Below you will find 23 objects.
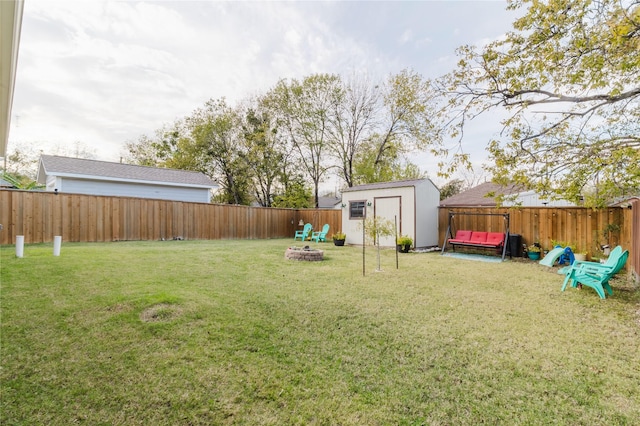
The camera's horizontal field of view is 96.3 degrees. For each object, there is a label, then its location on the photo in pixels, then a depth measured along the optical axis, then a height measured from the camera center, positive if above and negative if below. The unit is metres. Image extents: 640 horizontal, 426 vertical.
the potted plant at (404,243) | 9.88 -0.93
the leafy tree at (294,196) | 21.25 +1.54
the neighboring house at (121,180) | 11.55 +1.63
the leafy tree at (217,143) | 21.38 +5.52
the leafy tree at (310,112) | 19.28 +7.25
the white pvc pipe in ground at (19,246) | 5.41 -0.57
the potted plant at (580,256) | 7.07 -0.99
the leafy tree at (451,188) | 25.20 +2.54
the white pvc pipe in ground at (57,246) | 5.91 -0.62
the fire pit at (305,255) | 7.32 -0.99
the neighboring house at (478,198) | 14.71 +1.07
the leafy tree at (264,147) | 20.56 +5.03
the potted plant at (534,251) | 8.30 -1.01
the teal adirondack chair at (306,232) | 13.70 -0.80
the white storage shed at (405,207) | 10.38 +0.36
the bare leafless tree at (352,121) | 18.58 +6.45
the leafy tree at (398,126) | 15.08 +5.66
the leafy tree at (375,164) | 19.58 +3.67
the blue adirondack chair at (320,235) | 13.35 -0.90
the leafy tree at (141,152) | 24.31 +5.48
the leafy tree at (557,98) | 4.20 +2.03
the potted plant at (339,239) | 11.92 -0.94
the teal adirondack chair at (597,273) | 4.32 -0.92
